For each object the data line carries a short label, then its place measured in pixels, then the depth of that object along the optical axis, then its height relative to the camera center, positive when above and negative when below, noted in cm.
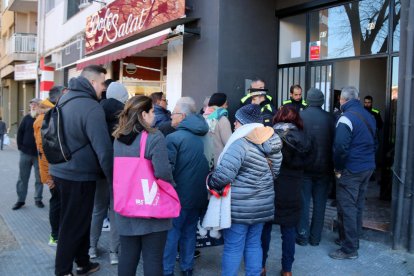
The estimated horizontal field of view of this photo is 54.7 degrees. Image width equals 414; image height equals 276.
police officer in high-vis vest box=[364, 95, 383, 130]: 744 +13
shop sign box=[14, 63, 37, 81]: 1670 +154
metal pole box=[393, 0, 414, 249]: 459 +3
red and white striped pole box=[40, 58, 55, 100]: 1527 +121
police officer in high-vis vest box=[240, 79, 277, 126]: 552 +21
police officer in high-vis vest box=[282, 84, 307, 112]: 609 +28
